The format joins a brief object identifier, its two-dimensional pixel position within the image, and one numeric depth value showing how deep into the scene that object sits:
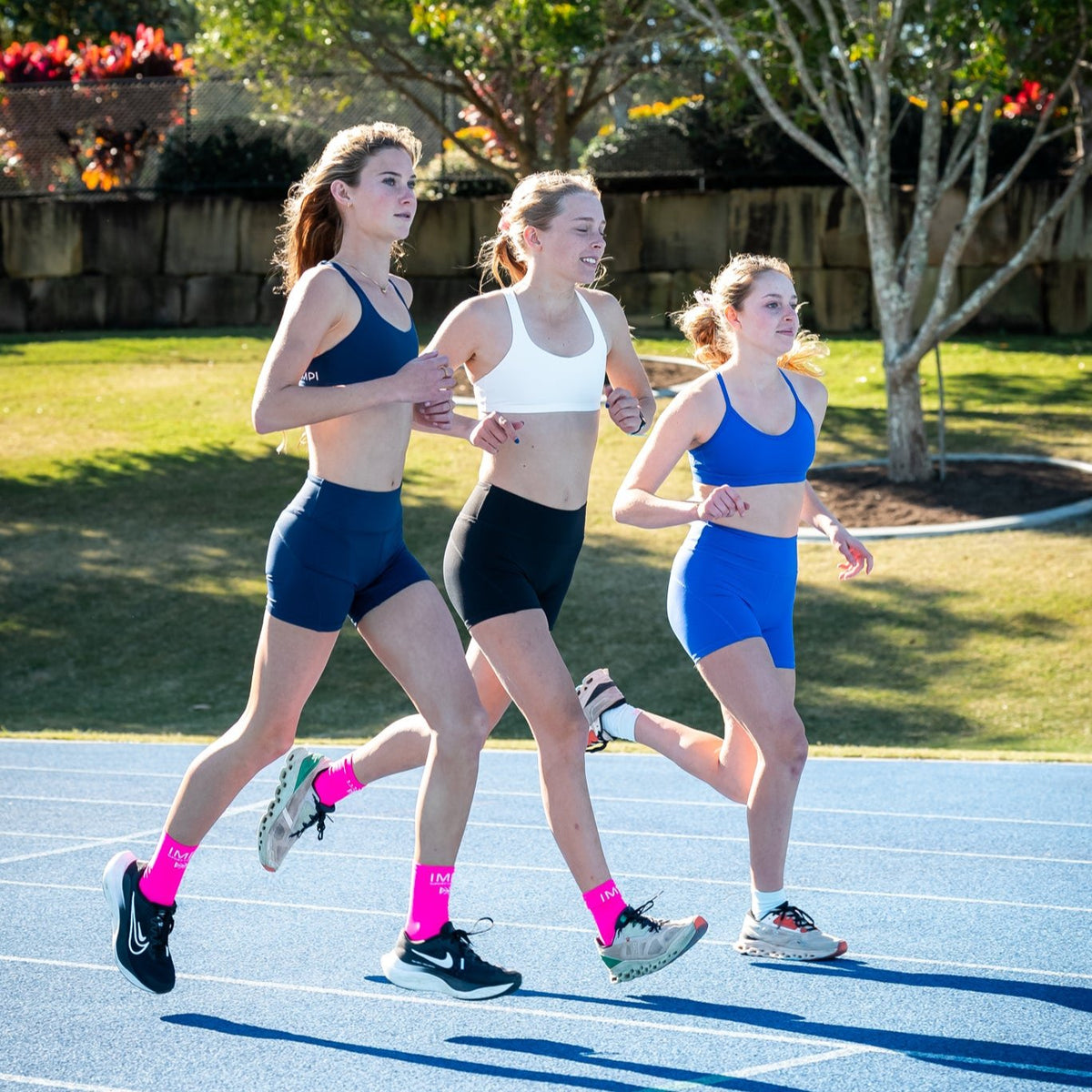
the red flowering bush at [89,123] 23.12
